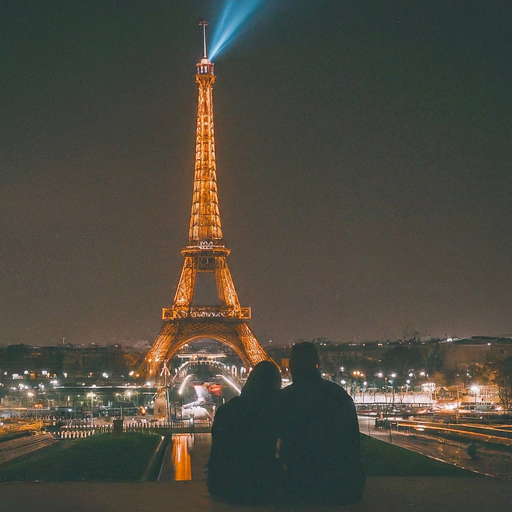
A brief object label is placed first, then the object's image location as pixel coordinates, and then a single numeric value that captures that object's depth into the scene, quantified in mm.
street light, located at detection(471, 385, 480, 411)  75931
